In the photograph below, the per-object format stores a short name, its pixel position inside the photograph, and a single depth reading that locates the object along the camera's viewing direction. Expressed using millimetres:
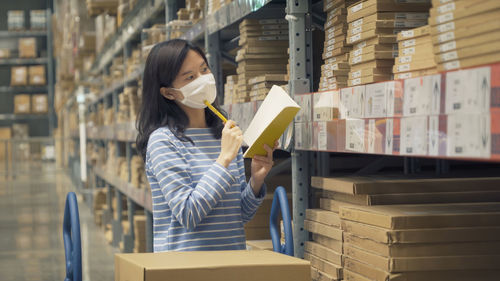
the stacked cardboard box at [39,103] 22578
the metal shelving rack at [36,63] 22688
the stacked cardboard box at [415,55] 1856
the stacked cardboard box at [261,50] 3578
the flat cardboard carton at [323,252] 2396
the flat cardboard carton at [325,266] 2377
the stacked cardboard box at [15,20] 22203
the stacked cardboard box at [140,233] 6609
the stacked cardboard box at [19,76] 22203
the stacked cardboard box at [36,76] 22500
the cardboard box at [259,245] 3308
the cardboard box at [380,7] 2271
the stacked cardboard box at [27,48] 22719
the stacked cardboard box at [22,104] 22281
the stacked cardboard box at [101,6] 8539
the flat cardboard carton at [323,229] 2393
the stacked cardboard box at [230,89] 3863
